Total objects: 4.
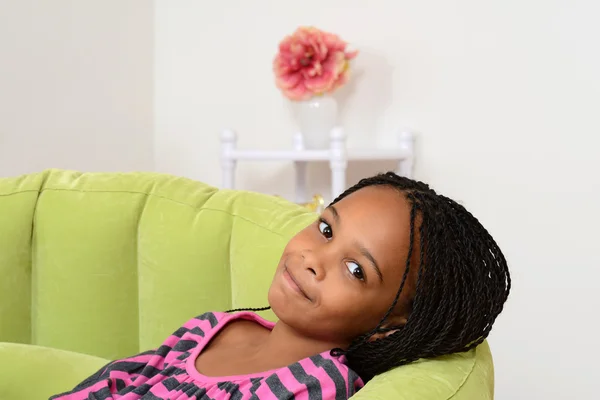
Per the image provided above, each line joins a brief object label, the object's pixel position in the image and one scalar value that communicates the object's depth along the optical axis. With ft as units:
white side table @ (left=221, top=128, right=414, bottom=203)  5.98
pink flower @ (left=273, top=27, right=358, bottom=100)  6.30
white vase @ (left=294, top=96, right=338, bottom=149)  6.48
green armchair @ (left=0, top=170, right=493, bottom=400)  4.46
